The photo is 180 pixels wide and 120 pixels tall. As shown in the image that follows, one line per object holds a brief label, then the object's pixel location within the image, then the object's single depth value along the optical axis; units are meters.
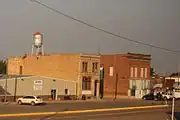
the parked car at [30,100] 62.78
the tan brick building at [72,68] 83.50
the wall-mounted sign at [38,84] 77.12
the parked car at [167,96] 81.68
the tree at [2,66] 130.62
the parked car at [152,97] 82.81
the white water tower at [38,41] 98.39
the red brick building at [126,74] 91.38
